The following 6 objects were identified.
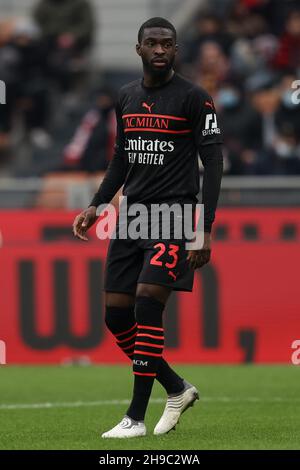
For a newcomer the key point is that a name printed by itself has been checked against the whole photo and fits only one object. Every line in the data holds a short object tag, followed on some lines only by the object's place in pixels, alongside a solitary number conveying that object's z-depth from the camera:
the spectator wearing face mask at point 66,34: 19.98
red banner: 13.48
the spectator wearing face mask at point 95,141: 16.64
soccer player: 7.91
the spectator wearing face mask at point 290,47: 17.89
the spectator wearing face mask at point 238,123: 16.17
